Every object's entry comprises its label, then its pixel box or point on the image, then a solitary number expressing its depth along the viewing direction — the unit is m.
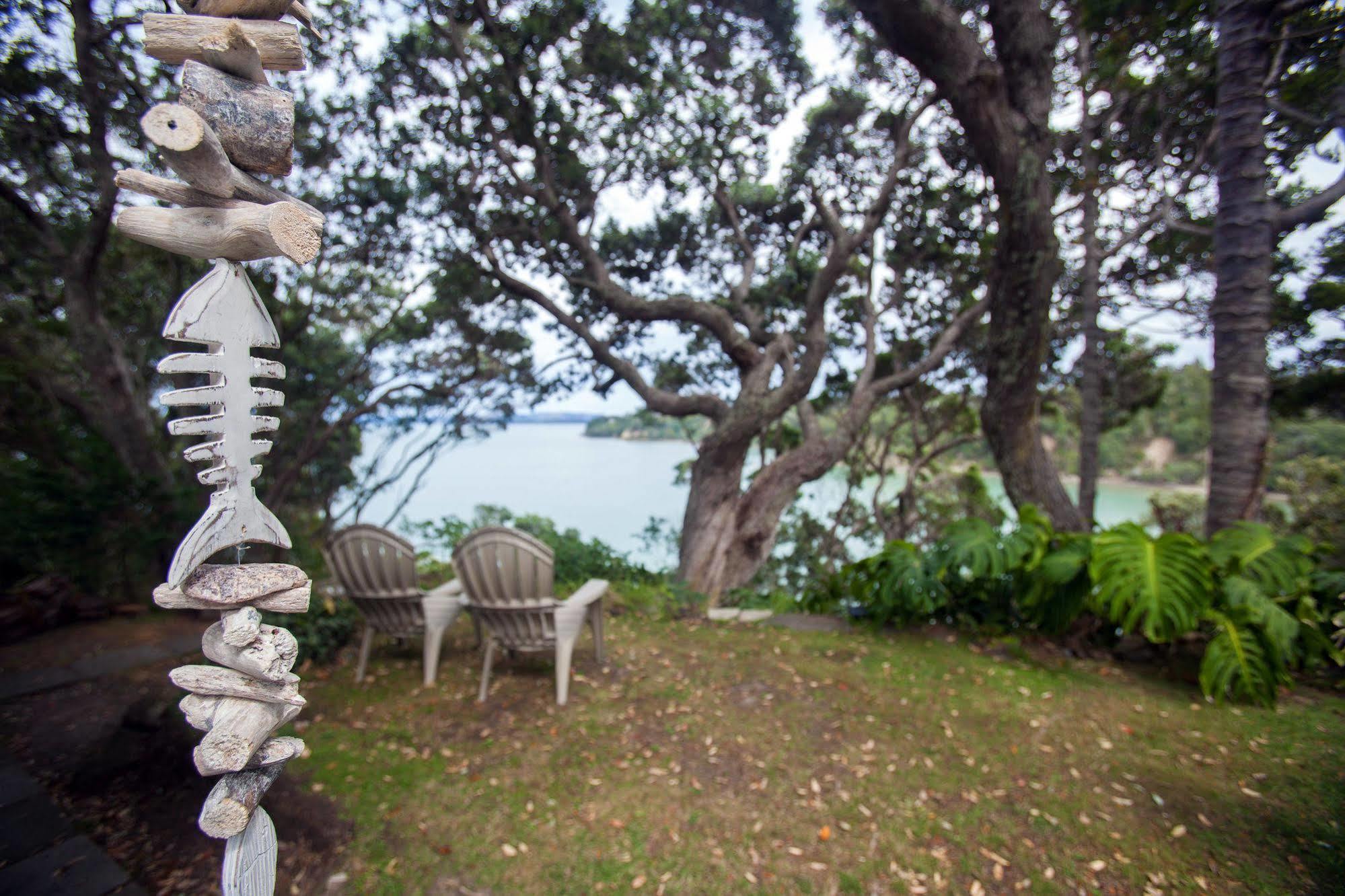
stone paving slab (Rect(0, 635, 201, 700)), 3.39
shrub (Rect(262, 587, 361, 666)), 3.93
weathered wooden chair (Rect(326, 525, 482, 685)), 3.57
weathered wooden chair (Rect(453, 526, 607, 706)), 3.40
